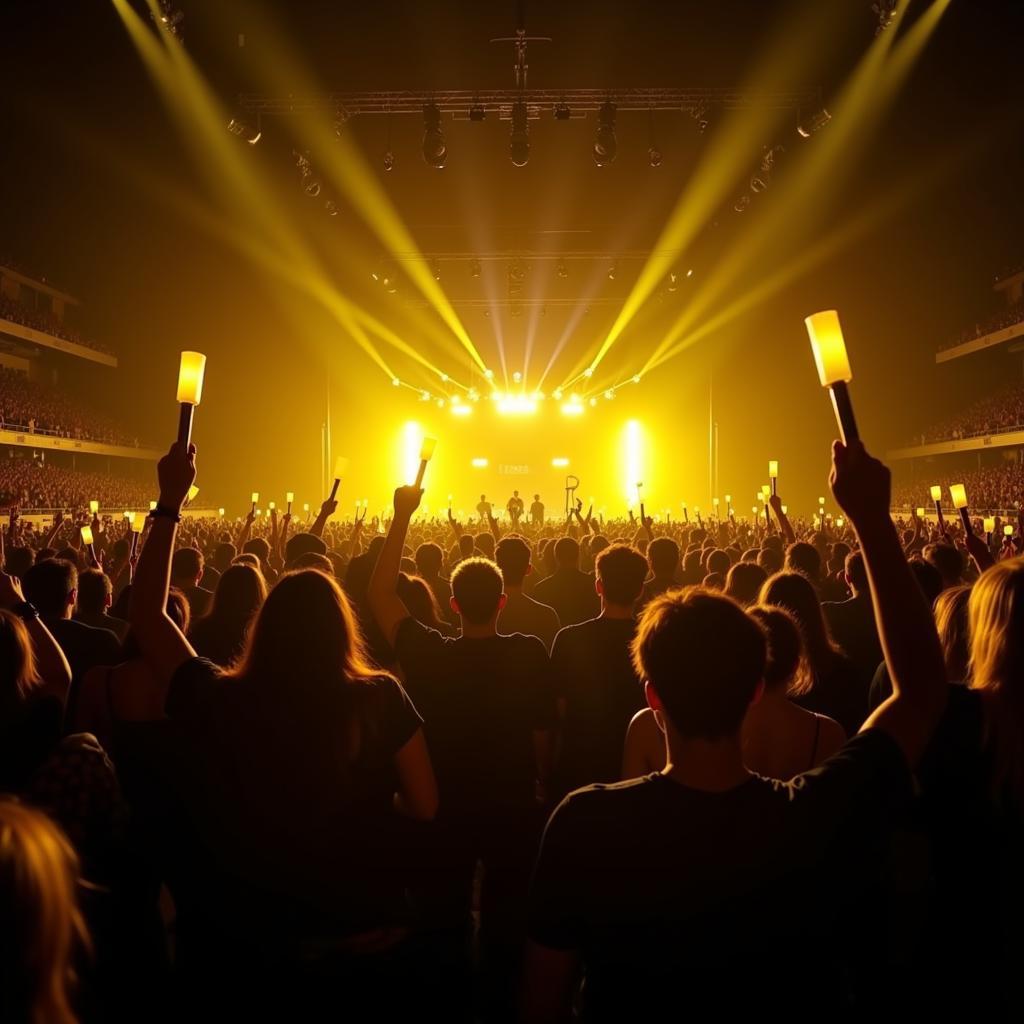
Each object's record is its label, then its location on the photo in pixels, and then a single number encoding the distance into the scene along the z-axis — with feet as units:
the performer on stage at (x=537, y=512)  95.29
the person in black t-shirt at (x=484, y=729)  12.41
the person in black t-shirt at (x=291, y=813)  7.84
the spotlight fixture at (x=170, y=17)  46.24
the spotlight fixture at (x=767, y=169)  59.36
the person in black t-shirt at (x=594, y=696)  13.93
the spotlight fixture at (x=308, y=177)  62.08
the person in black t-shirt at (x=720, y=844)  5.68
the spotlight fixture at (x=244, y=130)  53.83
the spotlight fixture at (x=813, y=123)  52.54
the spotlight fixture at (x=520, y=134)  50.70
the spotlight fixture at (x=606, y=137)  52.95
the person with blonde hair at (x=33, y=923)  3.75
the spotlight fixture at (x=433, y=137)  53.01
